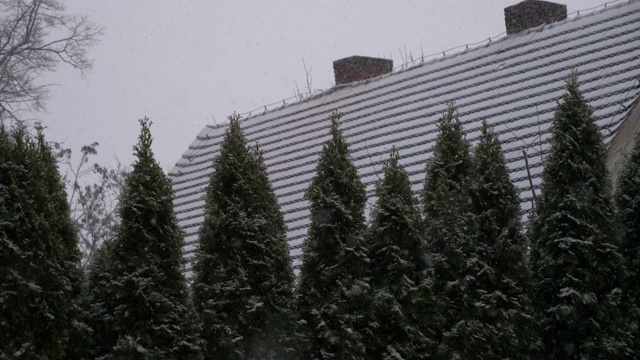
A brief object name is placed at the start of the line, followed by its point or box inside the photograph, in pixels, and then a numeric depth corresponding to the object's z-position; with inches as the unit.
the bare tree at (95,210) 1173.1
